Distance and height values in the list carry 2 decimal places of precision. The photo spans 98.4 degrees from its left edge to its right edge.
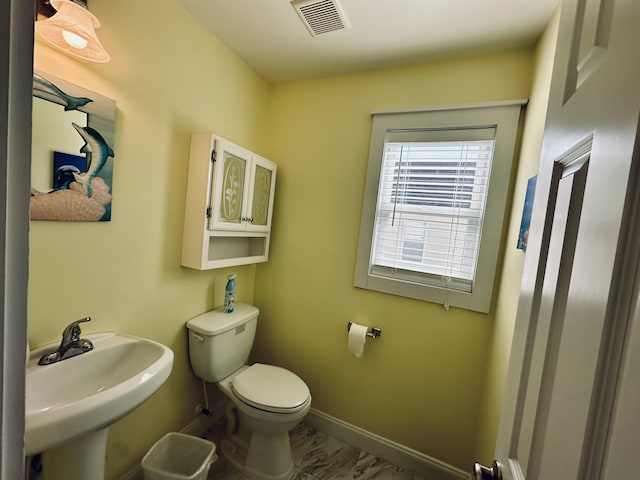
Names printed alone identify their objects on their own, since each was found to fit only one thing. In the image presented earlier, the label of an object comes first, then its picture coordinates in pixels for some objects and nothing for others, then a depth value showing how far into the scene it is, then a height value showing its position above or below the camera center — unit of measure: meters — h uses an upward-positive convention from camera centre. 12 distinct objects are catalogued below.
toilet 1.44 -0.96
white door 0.30 -0.04
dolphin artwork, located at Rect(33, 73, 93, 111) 0.91 +0.36
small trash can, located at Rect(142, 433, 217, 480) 1.36 -1.25
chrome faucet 1.00 -0.56
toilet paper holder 1.68 -0.64
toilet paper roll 1.67 -0.68
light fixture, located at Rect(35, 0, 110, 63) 0.86 +0.53
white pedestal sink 0.76 -0.66
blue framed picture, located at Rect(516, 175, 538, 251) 1.12 +0.13
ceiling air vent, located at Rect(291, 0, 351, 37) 1.20 +0.95
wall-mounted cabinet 1.45 +0.08
